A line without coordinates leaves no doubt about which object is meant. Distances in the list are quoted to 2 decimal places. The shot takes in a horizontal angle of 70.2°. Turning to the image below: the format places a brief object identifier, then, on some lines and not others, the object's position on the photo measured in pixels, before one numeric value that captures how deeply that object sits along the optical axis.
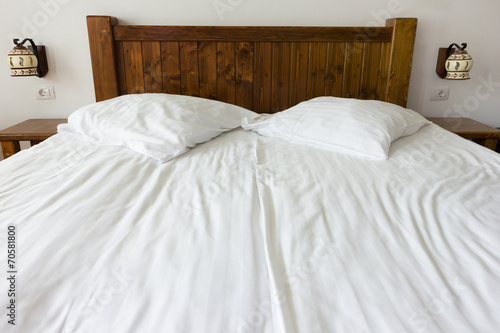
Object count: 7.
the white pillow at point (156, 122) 1.43
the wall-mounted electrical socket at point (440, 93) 2.19
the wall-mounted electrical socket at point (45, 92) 2.11
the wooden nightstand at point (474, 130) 1.91
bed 0.65
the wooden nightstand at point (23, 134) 1.83
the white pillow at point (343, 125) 1.44
